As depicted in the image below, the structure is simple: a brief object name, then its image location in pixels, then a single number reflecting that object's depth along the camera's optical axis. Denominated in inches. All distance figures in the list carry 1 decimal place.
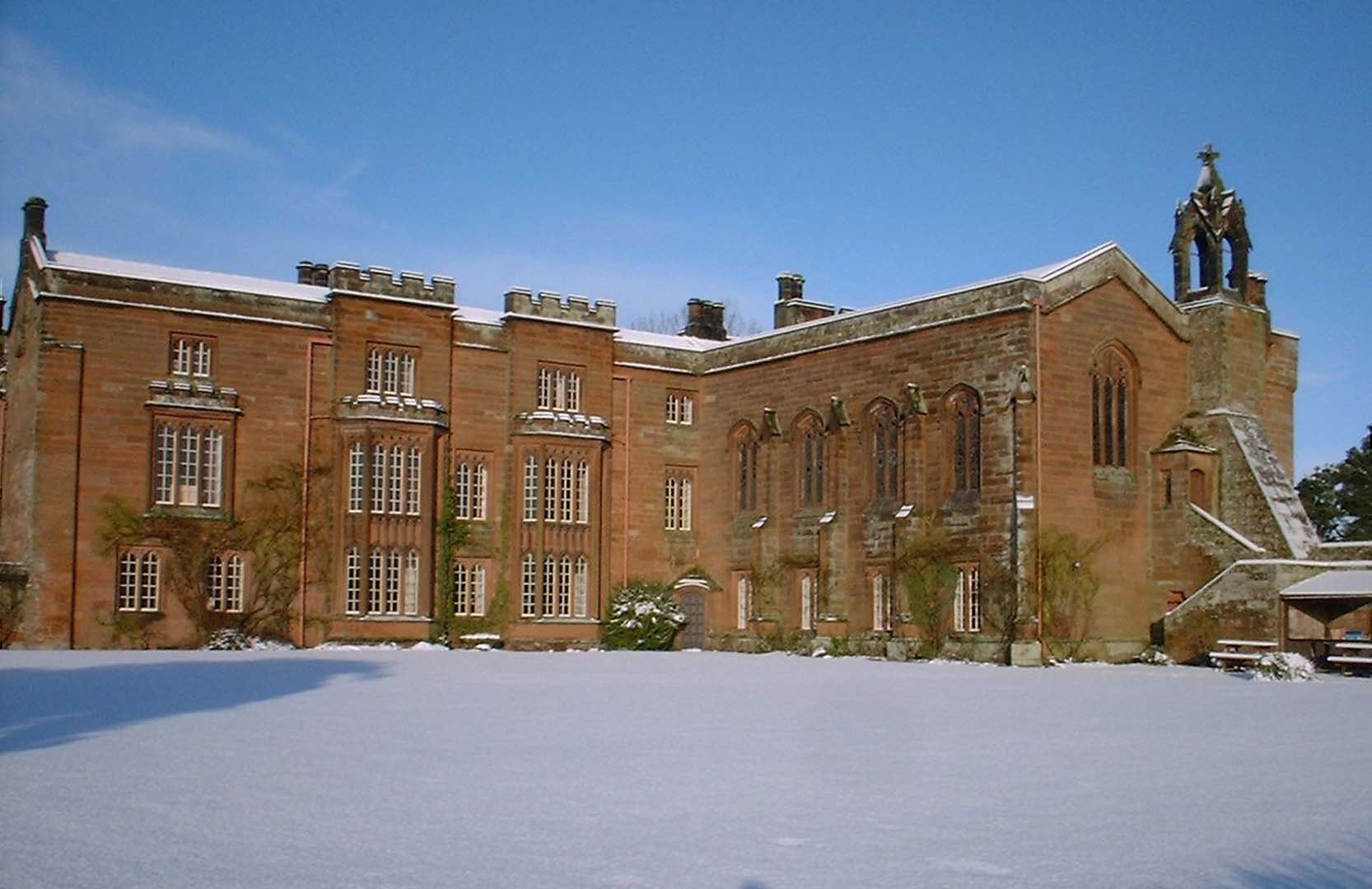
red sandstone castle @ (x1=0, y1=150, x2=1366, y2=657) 1387.8
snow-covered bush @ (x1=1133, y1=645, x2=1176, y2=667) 1358.3
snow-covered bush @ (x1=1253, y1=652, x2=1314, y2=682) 1086.4
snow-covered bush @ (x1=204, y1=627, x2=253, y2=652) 1421.0
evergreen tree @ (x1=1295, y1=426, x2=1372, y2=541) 2092.8
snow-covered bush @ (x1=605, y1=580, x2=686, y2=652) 1660.9
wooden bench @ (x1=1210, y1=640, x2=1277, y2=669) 1194.0
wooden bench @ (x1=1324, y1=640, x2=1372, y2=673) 1144.8
